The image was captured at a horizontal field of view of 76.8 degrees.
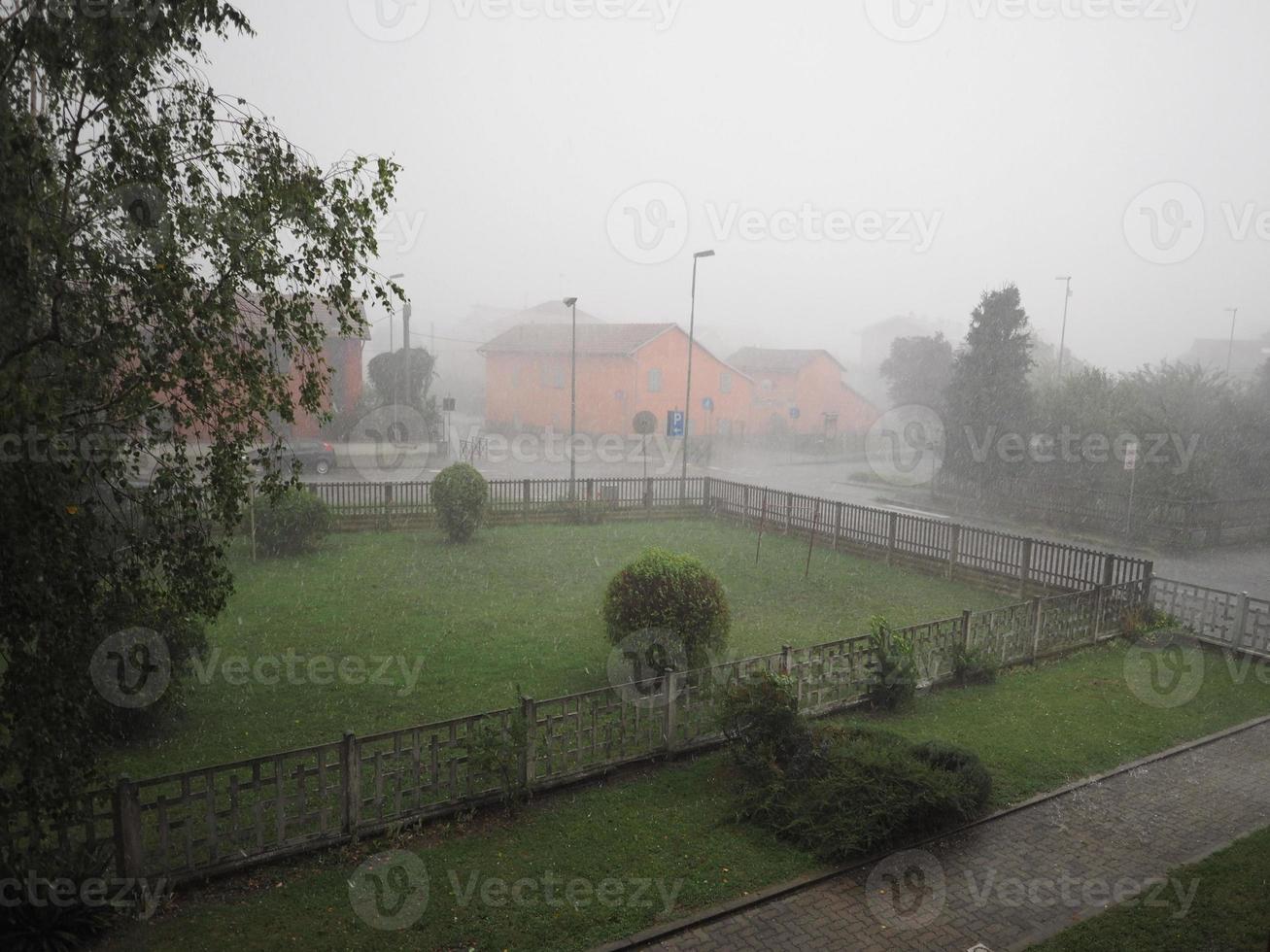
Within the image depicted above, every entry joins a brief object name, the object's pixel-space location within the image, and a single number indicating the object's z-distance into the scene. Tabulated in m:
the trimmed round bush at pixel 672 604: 9.53
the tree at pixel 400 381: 41.34
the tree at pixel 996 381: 29.36
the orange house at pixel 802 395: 50.81
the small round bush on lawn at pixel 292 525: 16.30
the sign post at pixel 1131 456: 18.89
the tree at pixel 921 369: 47.59
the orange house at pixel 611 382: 45.16
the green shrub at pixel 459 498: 18.34
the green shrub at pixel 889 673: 9.33
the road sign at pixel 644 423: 29.09
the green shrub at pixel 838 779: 6.54
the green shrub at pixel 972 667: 10.23
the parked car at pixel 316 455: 31.36
